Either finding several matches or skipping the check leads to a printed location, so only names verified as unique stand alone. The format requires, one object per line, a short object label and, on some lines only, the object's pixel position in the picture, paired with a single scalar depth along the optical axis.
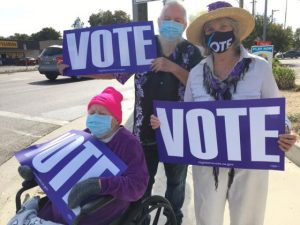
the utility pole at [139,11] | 3.31
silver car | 10.21
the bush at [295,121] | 3.47
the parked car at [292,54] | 36.19
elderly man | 1.46
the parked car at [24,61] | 26.27
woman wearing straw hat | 1.27
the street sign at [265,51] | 5.52
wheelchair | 1.18
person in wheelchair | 1.26
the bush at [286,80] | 7.17
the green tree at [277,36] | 23.85
